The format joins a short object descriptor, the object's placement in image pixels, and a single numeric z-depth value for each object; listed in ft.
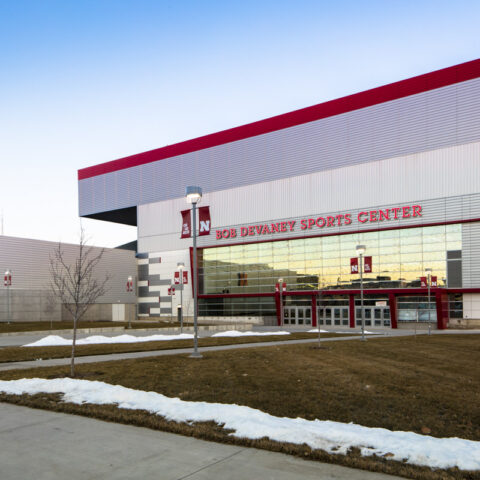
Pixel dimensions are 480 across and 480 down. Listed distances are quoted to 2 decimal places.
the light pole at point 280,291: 184.40
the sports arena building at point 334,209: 164.45
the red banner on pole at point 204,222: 61.62
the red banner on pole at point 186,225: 64.39
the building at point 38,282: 193.67
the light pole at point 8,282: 172.10
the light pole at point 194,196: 57.06
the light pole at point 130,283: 196.44
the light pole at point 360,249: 89.93
